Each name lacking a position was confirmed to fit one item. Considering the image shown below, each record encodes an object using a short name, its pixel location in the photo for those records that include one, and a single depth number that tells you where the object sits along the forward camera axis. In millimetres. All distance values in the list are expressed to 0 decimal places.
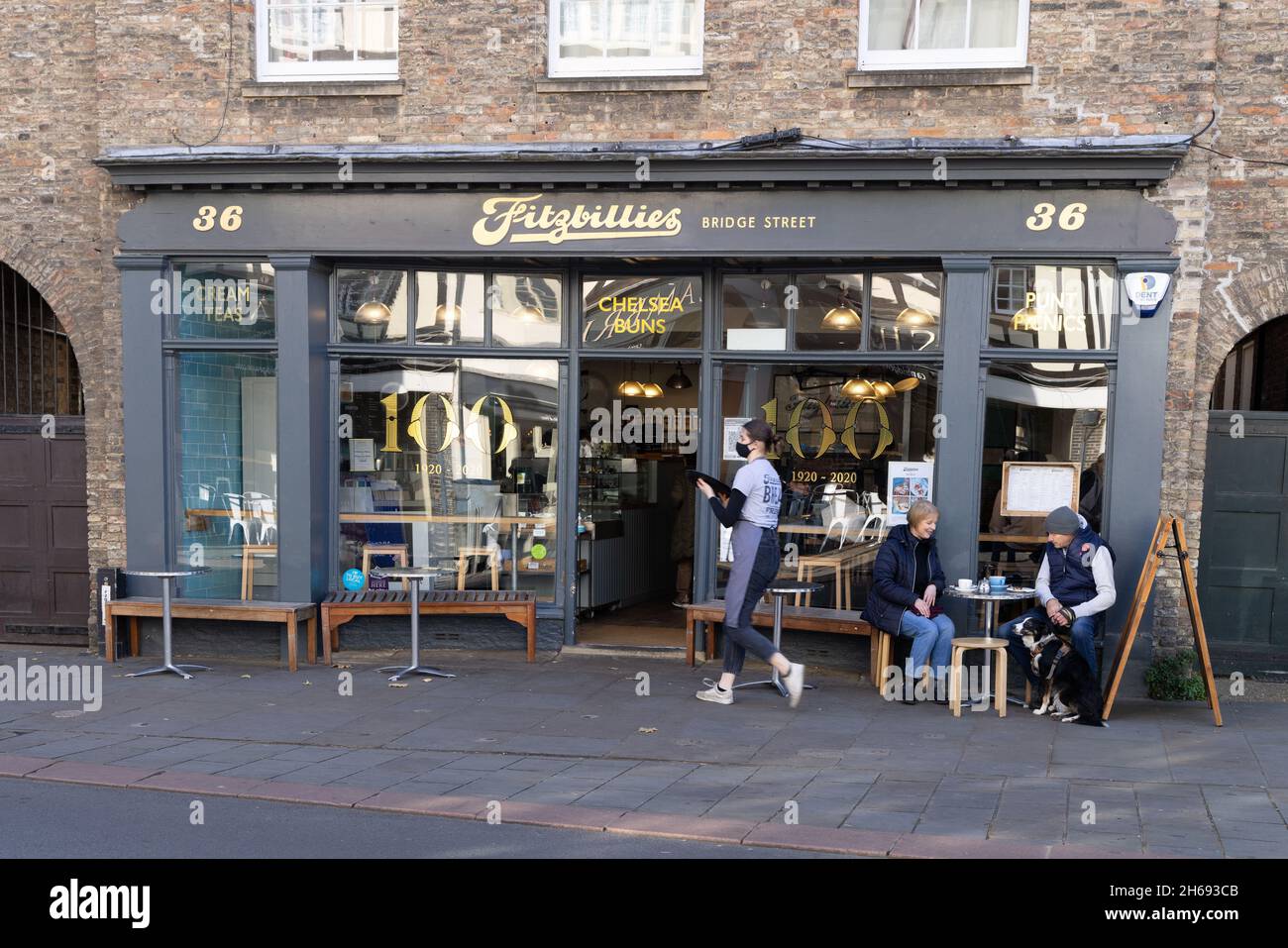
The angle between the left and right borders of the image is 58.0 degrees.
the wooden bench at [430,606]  10188
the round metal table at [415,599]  9430
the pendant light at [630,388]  11484
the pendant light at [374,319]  10547
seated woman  8703
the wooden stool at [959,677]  8438
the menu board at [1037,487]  9469
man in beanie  8344
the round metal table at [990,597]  8594
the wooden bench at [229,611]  9977
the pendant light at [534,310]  10461
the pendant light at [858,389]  9914
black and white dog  8180
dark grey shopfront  9164
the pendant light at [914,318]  9641
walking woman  8516
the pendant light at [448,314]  10516
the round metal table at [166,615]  9469
